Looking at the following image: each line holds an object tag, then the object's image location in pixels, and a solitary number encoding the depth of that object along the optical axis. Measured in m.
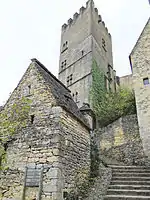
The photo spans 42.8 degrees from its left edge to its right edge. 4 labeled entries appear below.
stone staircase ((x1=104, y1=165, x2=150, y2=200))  5.63
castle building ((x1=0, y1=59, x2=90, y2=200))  5.03
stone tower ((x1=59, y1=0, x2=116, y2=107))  20.35
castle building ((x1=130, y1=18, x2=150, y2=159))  11.59
